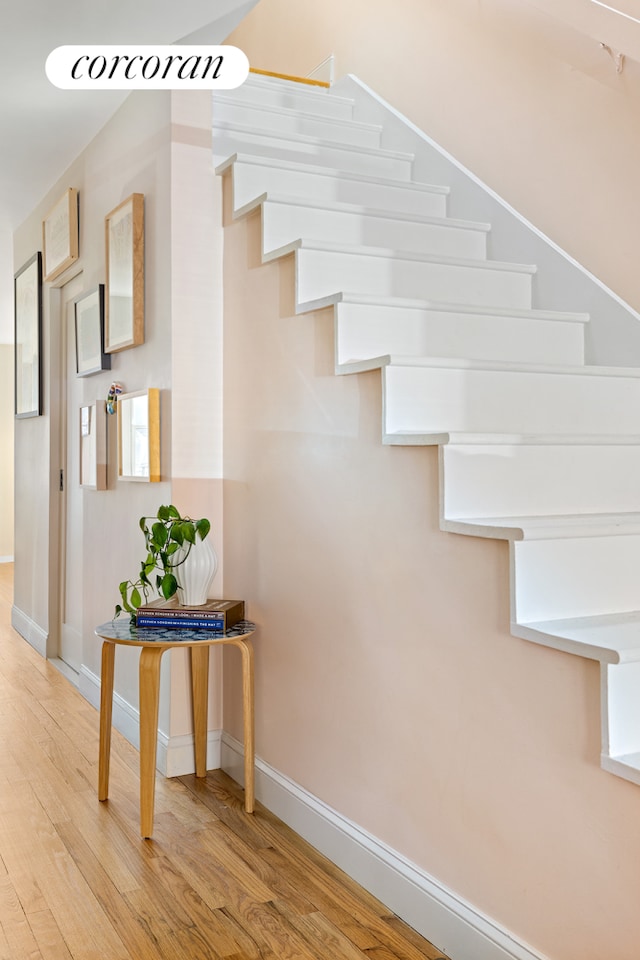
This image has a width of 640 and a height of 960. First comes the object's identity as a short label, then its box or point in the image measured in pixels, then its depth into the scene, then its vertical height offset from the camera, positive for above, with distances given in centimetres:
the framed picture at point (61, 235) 389 +112
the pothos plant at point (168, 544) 245 -19
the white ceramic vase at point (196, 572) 249 -27
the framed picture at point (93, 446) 350 +13
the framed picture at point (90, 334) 355 +60
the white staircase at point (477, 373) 159 +24
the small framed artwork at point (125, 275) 302 +71
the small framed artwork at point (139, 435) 286 +14
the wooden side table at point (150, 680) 229 -56
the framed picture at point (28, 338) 467 +77
